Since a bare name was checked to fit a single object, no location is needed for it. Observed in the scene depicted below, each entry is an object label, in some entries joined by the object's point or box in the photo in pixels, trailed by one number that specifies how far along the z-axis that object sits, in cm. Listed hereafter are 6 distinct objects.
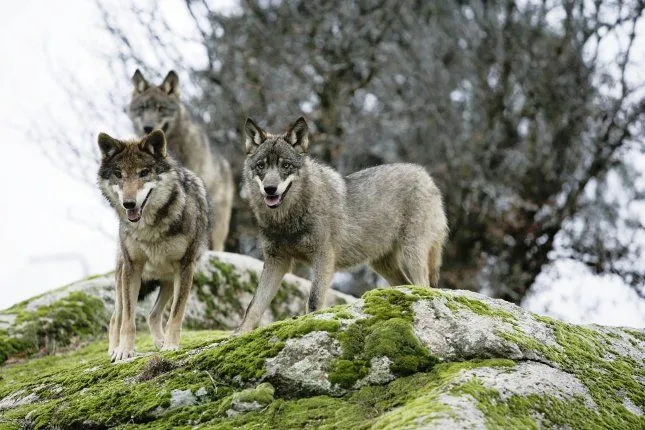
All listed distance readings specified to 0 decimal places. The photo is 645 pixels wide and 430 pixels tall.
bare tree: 3434
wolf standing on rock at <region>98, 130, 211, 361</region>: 1362
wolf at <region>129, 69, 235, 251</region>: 2545
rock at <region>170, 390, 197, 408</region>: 932
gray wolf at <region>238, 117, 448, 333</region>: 1473
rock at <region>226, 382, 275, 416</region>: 891
